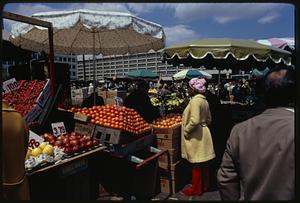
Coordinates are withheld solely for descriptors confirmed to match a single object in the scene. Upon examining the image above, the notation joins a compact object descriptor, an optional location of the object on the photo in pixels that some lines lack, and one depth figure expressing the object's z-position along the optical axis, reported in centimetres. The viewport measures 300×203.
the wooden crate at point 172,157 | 532
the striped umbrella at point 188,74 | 2054
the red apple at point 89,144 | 410
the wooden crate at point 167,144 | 533
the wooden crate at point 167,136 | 529
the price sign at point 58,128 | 434
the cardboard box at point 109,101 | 1278
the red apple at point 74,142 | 396
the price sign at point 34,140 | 384
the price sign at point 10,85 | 420
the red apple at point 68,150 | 382
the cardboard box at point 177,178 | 537
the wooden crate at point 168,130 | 530
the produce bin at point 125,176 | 441
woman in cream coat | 504
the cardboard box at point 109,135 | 438
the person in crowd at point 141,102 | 622
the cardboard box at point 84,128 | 455
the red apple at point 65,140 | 400
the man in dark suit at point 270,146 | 211
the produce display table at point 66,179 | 331
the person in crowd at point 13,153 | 251
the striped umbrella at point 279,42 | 817
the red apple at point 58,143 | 394
